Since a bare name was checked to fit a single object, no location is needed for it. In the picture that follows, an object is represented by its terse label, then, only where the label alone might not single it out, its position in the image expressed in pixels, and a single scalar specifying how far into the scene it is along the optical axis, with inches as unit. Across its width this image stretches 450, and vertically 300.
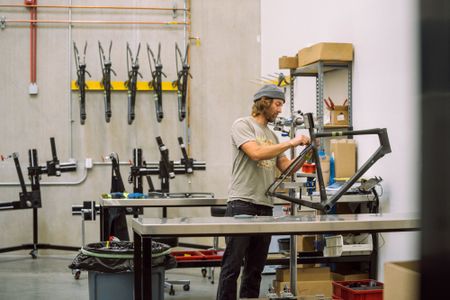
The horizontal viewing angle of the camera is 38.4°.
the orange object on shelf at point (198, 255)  176.1
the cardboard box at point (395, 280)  42.1
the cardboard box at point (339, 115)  193.5
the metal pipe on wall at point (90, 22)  282.0
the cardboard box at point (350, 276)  176.1
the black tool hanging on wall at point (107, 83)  265.4
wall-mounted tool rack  281.4
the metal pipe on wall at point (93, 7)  283.4
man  134.0
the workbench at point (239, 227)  109.5
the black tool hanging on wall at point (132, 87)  267.4
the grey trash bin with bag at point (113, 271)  131.4
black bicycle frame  115.8
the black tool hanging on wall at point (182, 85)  267.1
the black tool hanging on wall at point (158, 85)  267.3
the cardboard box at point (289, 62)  208.1
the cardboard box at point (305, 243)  194.7
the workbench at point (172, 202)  173.2
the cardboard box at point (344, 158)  182.9
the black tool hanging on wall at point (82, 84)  267.9
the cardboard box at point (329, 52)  185.8
